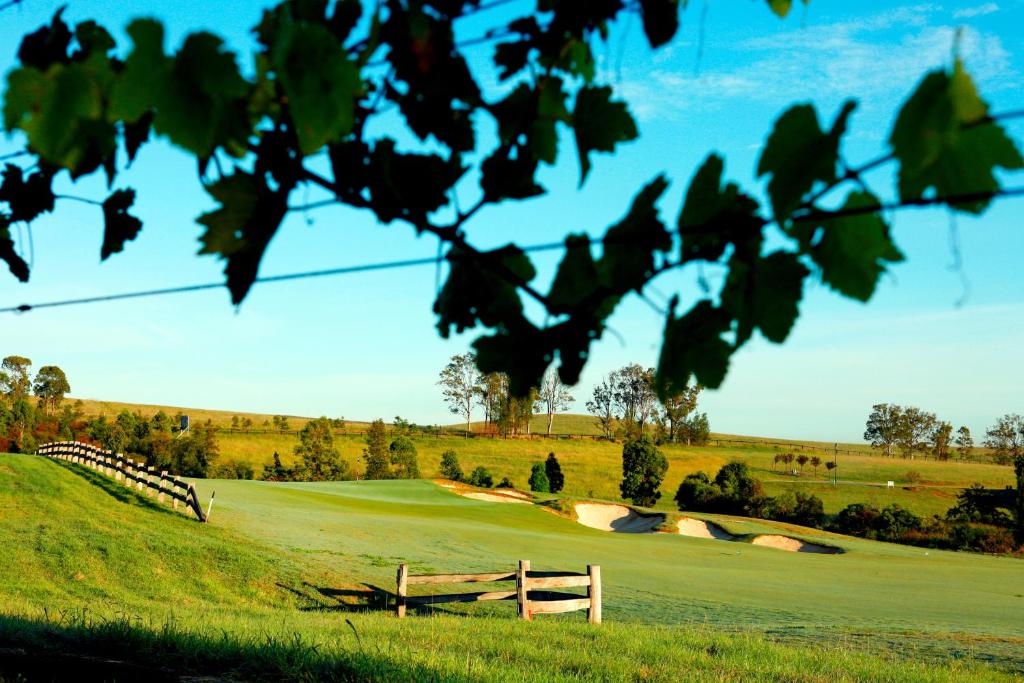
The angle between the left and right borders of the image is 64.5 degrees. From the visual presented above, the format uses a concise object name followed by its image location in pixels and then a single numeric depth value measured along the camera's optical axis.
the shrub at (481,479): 48.58
